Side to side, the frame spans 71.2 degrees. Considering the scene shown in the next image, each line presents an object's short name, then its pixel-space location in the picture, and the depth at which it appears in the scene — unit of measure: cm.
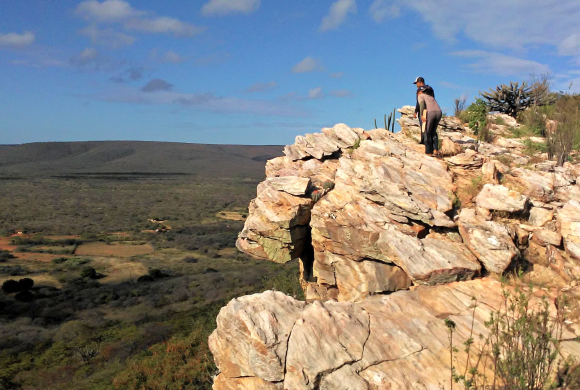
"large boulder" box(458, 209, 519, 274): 1098
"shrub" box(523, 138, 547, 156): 1925
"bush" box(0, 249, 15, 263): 4483
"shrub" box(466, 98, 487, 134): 2105
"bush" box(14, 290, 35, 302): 3288
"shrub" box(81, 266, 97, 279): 4006
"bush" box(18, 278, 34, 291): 3503
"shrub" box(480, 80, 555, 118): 2544
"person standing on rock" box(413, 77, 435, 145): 1507
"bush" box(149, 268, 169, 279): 4161
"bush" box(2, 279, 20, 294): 3434
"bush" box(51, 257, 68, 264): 4512
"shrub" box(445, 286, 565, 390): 671
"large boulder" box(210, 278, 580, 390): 845
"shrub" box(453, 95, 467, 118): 2493
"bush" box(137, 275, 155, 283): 3944
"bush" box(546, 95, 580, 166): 1792
